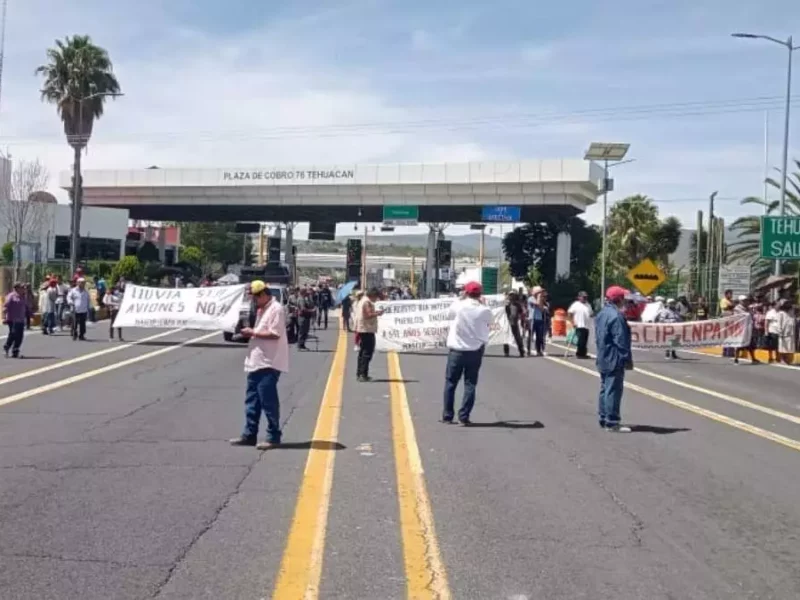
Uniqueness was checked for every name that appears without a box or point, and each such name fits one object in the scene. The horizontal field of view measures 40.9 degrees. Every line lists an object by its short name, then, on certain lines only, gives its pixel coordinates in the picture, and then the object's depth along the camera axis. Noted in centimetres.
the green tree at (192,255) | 8617
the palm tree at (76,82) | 5000
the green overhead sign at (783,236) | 3450
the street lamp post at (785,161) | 3606
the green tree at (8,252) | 5392
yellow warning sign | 3703
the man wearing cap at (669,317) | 2850
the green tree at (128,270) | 5375
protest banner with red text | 2775
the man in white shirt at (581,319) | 2675
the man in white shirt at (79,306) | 2772
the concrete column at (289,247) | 7025
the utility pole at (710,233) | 5700
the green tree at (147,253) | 7494
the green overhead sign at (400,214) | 5794
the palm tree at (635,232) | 7338
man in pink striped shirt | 1045
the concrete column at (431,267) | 6894
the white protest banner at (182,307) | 2741
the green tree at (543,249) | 6612
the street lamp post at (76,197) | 4512
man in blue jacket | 1246
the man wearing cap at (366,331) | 1816
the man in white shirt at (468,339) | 1259
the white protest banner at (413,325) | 2623
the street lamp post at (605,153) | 5669
